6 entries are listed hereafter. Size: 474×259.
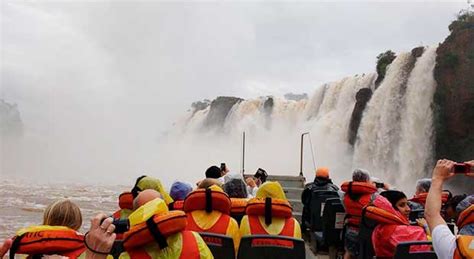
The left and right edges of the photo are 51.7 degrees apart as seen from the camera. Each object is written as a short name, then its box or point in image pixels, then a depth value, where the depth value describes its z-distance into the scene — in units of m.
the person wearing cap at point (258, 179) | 9.41
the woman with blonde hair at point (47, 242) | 2.29
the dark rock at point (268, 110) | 42.67
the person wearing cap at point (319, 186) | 8.15
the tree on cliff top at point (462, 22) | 26.42
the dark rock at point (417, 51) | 26.25
